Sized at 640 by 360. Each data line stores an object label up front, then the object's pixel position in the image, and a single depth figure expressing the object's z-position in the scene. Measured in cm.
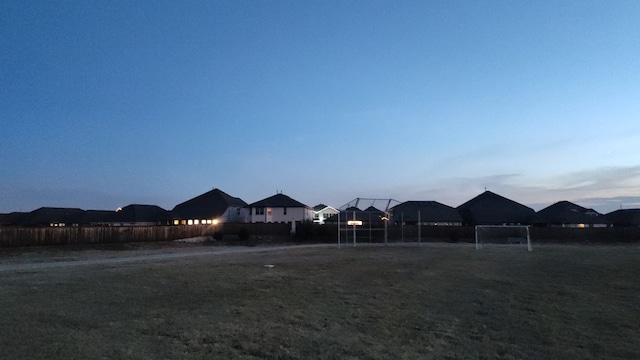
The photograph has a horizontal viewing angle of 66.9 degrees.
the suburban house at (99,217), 9122
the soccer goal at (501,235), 4925
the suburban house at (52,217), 9731
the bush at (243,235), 5706
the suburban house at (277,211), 7975
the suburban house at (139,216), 8756
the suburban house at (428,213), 7462
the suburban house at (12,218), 10469
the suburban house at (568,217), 7469
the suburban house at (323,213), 9678
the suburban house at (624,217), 8488
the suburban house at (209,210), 8338
